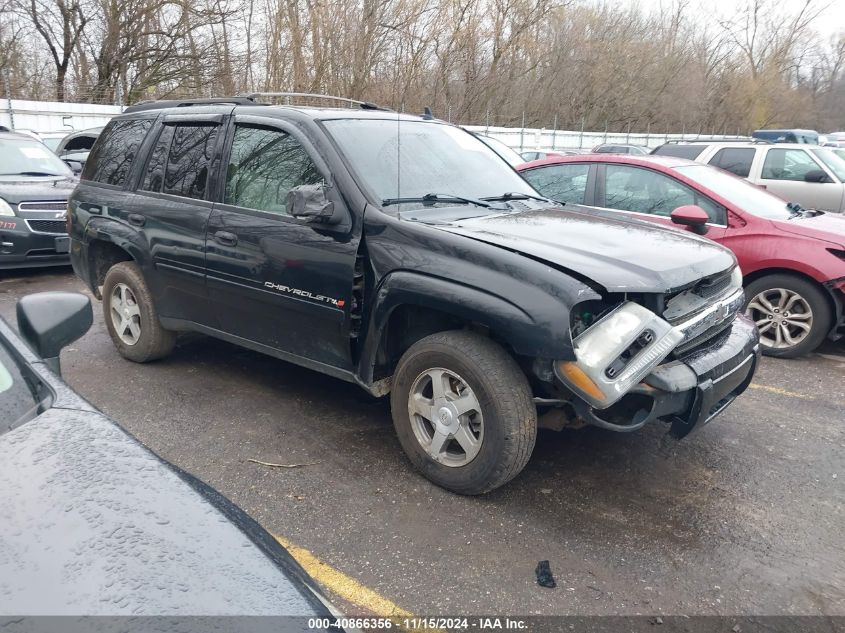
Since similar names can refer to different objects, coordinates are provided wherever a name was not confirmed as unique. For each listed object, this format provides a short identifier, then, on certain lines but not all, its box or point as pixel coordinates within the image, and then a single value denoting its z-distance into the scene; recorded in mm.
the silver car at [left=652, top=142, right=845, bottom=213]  10039
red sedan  5391
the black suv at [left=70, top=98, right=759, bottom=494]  2975
